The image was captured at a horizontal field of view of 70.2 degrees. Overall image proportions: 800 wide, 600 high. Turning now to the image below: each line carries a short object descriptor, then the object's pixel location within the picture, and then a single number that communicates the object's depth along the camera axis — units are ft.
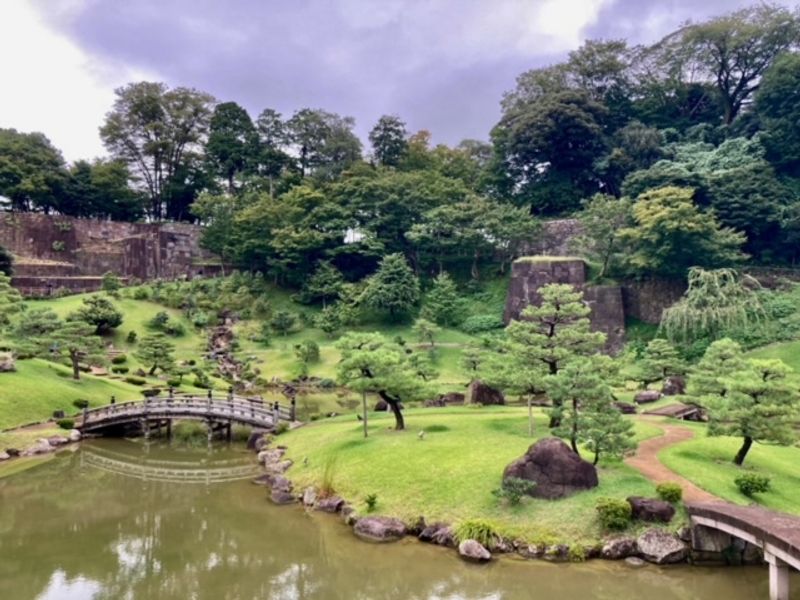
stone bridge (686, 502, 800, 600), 36.70
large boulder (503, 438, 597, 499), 50.42
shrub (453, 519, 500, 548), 46.39
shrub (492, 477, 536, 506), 49.44
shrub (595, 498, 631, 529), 45.85
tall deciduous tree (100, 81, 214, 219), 192.24
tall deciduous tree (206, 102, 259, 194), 200.64
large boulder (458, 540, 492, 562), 44.93
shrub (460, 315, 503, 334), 149.89
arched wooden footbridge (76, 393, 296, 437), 85.92
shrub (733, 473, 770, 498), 50.78
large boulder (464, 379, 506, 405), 91.09
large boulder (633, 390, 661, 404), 91.66
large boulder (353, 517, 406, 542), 49.42
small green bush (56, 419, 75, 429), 87.56
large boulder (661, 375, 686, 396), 95.61
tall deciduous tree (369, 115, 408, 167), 203.82
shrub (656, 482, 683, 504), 47.52
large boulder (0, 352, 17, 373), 95.25
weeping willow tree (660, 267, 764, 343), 111.65
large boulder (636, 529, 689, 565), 43.80
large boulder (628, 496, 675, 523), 46.14
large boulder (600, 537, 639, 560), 44.47
